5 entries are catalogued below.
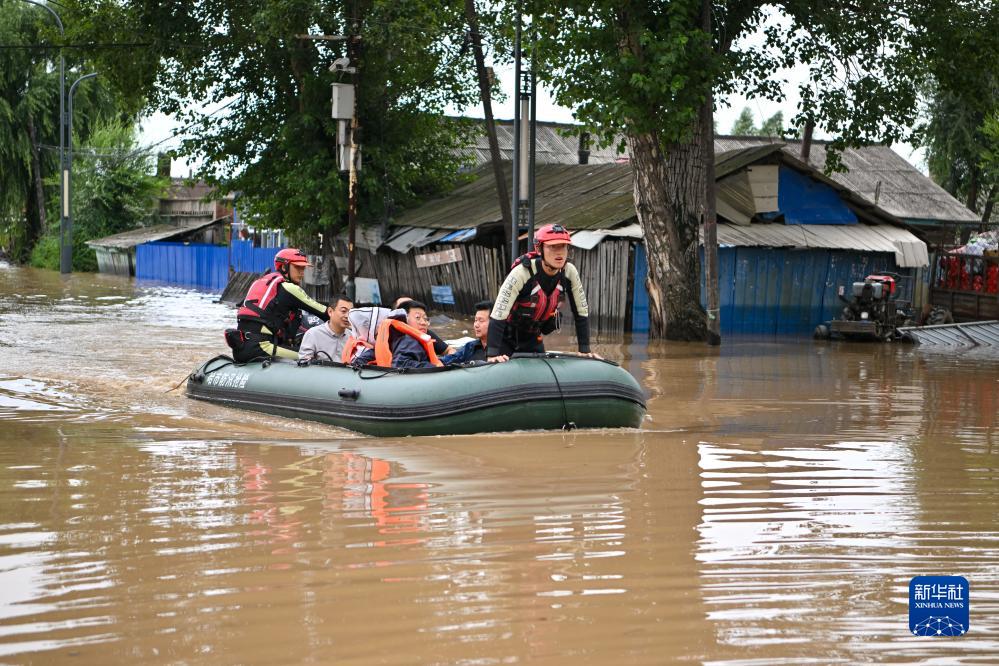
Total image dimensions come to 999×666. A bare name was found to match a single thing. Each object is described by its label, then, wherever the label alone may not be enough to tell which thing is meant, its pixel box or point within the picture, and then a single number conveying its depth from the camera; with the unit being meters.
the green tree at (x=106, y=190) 52.19
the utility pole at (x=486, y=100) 26.22
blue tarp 25.64
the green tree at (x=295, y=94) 30.23
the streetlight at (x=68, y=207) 44.47
